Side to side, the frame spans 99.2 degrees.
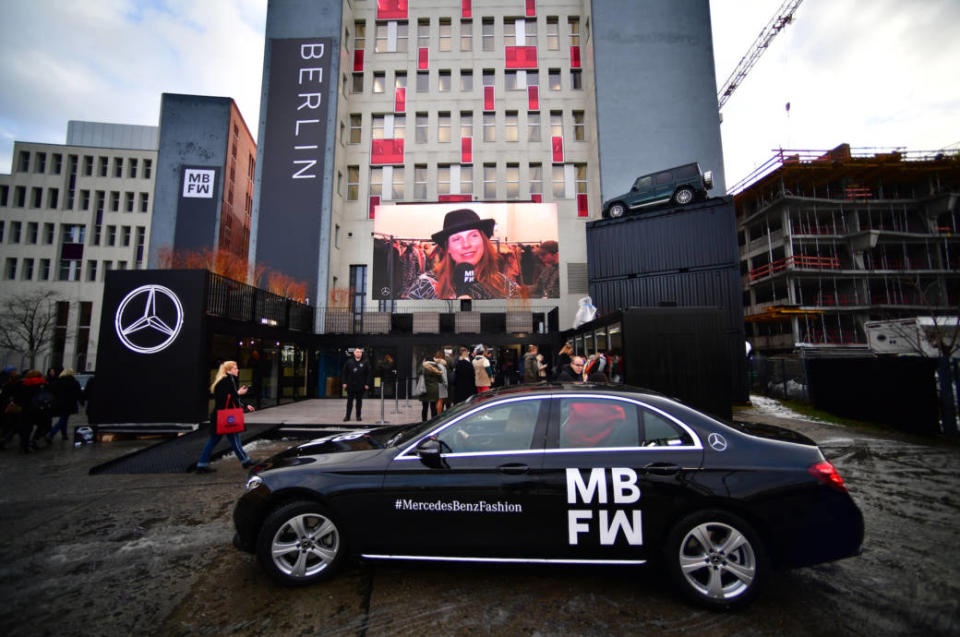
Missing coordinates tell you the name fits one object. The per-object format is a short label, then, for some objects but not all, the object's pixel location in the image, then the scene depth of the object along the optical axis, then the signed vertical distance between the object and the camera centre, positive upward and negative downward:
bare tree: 35.56 +3.70
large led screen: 23.50 +6.18
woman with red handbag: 6.25 -0.74
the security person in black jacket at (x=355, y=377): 10.99 -0.42
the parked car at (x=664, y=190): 16.98 +7.22
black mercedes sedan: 2.76 -0.97
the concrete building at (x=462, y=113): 25.06 +16.07
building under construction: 32.53 +9.62
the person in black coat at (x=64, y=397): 8.88 -0.73
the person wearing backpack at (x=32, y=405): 8.17 -0.84
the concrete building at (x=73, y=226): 41.22 +14.77
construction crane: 49.69 +39.19
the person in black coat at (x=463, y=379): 10.17 -0.46
